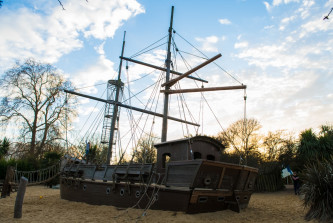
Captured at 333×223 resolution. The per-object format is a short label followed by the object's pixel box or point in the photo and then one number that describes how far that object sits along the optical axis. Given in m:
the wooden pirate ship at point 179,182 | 7.79
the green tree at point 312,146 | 17.27
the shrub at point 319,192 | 6.88
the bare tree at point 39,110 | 23.24
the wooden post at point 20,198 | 8.30
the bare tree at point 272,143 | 26.30
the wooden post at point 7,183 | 13.81
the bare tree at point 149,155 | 24.65
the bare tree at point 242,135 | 26.77
